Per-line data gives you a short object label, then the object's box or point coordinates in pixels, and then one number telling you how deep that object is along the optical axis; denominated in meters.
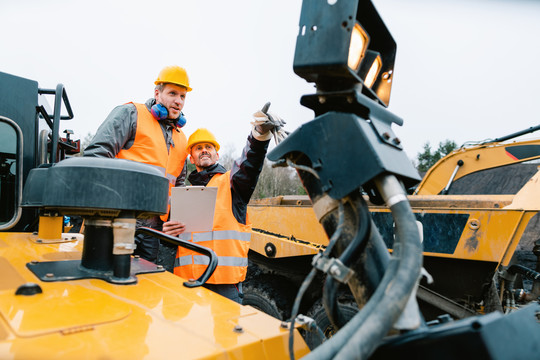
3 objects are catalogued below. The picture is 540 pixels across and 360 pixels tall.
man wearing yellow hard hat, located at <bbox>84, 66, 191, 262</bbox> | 2.66
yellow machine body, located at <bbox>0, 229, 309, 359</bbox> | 0.85
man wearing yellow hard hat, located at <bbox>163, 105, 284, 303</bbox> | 2.95
